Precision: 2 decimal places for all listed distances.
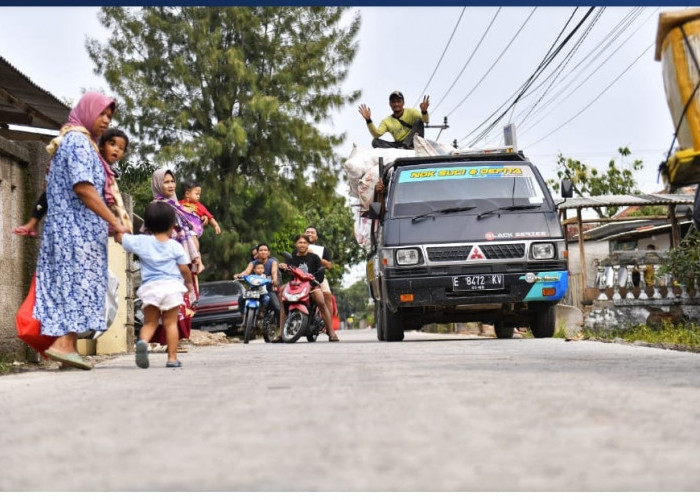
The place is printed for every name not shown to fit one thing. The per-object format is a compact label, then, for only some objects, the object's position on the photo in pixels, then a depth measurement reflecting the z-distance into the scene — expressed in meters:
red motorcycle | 14.69
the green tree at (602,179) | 50.94
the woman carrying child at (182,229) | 9.67
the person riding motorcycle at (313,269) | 14.88
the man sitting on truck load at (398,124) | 15.27
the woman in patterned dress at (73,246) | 7.19
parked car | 22.42
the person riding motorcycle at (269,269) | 16.32
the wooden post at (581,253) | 19.92
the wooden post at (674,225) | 21.30
